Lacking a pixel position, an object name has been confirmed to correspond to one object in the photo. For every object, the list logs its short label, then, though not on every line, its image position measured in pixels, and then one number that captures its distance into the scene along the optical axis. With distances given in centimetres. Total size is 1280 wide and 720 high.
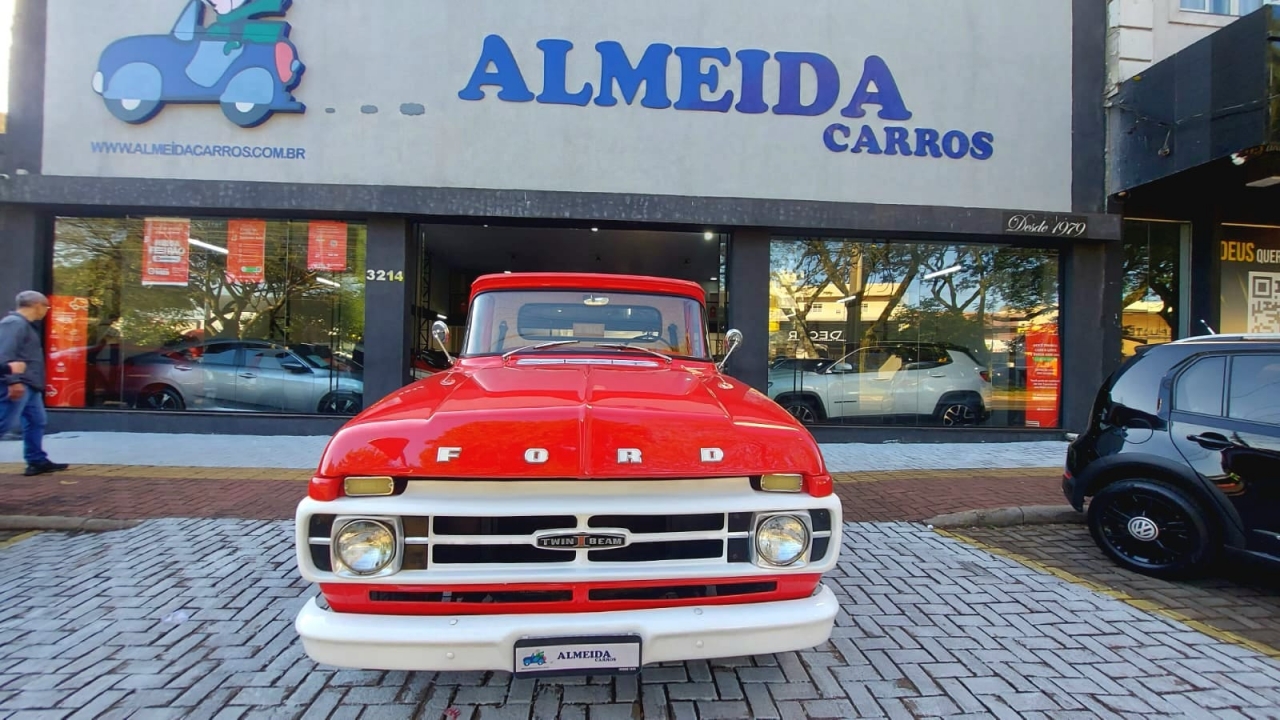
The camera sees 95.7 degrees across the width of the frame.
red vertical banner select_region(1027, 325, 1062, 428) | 934
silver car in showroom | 880
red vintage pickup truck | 196
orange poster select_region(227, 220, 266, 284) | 876
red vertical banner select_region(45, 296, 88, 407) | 866
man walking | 559
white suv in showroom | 923
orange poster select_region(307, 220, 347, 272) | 879
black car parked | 356
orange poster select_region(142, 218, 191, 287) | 876
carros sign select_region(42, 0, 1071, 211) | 831
